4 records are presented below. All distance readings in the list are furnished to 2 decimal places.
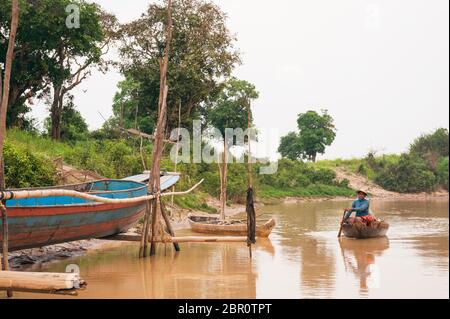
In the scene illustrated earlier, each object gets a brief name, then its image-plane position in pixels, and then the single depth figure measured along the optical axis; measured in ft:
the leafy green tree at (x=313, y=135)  140.56
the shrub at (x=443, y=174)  135.88
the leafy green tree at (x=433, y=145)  149.23
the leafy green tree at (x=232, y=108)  110.32
